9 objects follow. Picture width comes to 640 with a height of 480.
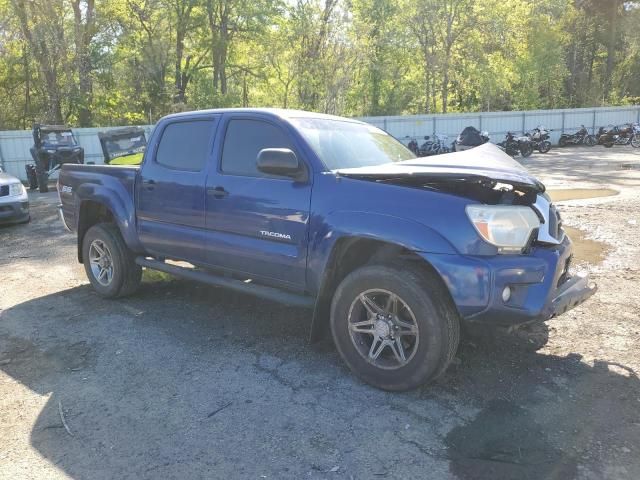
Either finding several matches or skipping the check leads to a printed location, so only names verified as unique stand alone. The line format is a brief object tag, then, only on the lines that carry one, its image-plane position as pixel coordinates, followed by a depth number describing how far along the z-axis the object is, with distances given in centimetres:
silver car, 985
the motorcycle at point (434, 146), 2202
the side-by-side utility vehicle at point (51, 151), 1536
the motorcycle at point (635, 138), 2659
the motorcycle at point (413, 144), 2389
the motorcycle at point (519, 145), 2355
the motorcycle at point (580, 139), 2860
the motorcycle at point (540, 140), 2497
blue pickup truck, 317
